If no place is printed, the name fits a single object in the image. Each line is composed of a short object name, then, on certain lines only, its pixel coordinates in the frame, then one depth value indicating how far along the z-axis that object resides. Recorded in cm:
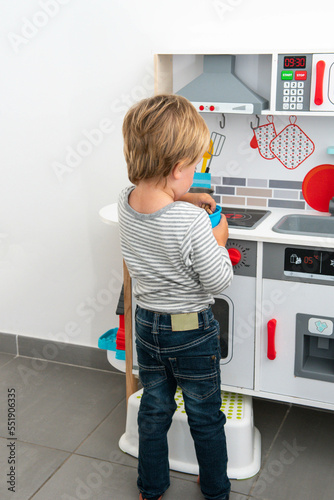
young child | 150
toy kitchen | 192
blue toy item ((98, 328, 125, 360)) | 235
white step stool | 197
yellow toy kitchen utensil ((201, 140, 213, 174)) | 235
